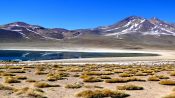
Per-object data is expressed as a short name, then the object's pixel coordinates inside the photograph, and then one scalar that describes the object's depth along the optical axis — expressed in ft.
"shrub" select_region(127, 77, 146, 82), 45.96
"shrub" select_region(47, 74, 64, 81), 45.80
